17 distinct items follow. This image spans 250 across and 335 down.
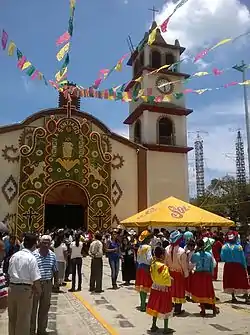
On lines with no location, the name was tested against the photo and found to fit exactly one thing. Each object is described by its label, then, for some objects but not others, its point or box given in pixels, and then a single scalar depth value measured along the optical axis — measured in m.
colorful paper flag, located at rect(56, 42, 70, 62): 11.96
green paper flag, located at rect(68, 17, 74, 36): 10.76
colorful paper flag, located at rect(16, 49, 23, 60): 11.39
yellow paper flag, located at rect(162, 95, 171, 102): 12.73
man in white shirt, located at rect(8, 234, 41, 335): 5.24
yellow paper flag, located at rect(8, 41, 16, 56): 10.98
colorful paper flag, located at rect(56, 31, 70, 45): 11.36
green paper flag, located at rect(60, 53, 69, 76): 12.18
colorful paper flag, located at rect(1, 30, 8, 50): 10.49
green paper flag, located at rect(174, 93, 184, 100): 12.03
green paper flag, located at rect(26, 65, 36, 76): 12.07
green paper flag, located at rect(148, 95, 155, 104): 12.64
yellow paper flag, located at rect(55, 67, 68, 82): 12.58
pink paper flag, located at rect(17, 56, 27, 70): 11.60
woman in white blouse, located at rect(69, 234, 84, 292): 11.28
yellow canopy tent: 11.52
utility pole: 22.19
